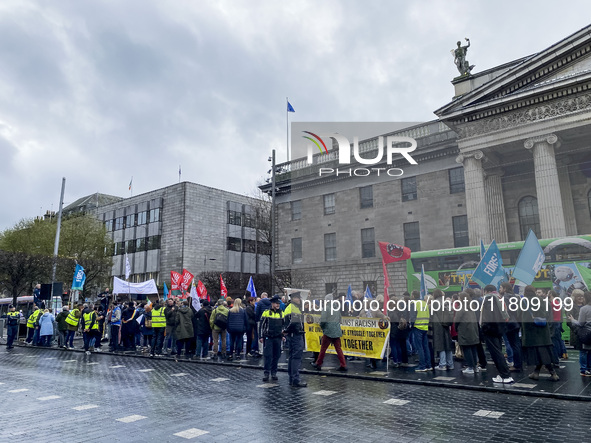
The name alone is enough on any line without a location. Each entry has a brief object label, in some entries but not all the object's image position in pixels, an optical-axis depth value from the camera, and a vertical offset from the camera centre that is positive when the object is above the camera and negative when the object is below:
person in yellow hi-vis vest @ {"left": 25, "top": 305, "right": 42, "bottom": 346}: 21.16 -0.55
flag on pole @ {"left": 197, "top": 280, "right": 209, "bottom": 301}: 21.07 +0.89
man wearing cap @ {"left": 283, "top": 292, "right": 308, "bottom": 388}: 9.59 -0.60
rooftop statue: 28.23 +15.60
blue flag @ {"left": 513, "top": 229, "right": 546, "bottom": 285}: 12.03 +1.20
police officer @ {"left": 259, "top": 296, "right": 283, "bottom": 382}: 10.06 -0.61
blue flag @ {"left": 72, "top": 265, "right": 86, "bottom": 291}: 22.52 +1.60
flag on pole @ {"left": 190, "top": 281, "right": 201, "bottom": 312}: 17.86 +0.36
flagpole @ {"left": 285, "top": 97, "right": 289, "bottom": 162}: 35.78 +14.74
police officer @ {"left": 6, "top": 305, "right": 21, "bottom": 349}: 19.75 -0.56
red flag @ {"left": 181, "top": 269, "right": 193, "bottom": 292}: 22.28 +1.41
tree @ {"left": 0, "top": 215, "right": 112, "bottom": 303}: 32.84 +6.29
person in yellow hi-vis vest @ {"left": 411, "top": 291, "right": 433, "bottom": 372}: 11.20 -0.57
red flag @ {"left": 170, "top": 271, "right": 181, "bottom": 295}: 23.33 +1.43
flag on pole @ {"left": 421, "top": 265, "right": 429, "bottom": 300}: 15.29 +0.64
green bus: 15.98 +1.64
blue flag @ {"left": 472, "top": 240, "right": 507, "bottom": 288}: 13.05 +1.08
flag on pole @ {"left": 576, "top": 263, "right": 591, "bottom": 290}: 15.61 +0.99
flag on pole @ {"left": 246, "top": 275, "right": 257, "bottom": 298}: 20.98 +0.88
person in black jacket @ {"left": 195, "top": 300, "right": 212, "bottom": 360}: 14.73 -0.72
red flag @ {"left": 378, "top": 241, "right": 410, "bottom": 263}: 17.03 +2.06
